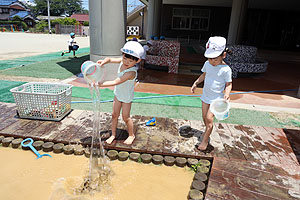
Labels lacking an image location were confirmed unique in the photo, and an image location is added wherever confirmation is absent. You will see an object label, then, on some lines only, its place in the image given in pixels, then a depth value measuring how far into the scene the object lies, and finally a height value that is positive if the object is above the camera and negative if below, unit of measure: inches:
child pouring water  109.0 -22.2
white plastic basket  143.3 -42.7
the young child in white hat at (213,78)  113.1 -18.7
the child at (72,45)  432.6 -19.6
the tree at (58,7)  2704.2 +329.5
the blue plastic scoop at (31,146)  123.4 -62.0
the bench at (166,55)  344.2 -23.8
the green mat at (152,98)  209.9 -56.1
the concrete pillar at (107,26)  240.5 +11.4
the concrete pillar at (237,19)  467.9 +49.5
